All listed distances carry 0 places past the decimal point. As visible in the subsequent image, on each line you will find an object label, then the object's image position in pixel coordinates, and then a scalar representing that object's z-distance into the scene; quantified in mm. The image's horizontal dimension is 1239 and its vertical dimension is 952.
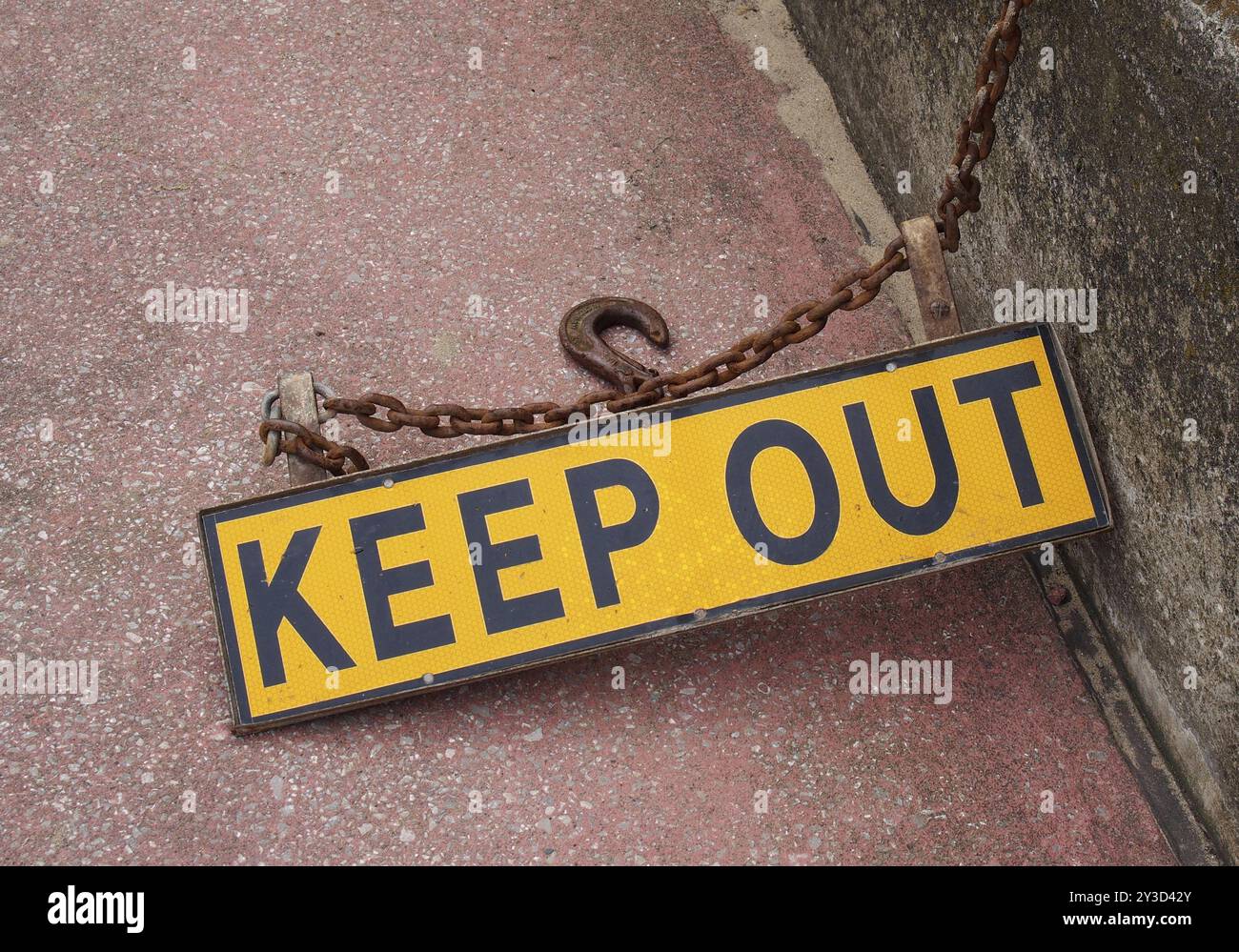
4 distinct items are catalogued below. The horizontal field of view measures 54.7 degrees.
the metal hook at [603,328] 2957
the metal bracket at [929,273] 2455
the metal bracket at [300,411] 2557
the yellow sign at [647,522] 2438
